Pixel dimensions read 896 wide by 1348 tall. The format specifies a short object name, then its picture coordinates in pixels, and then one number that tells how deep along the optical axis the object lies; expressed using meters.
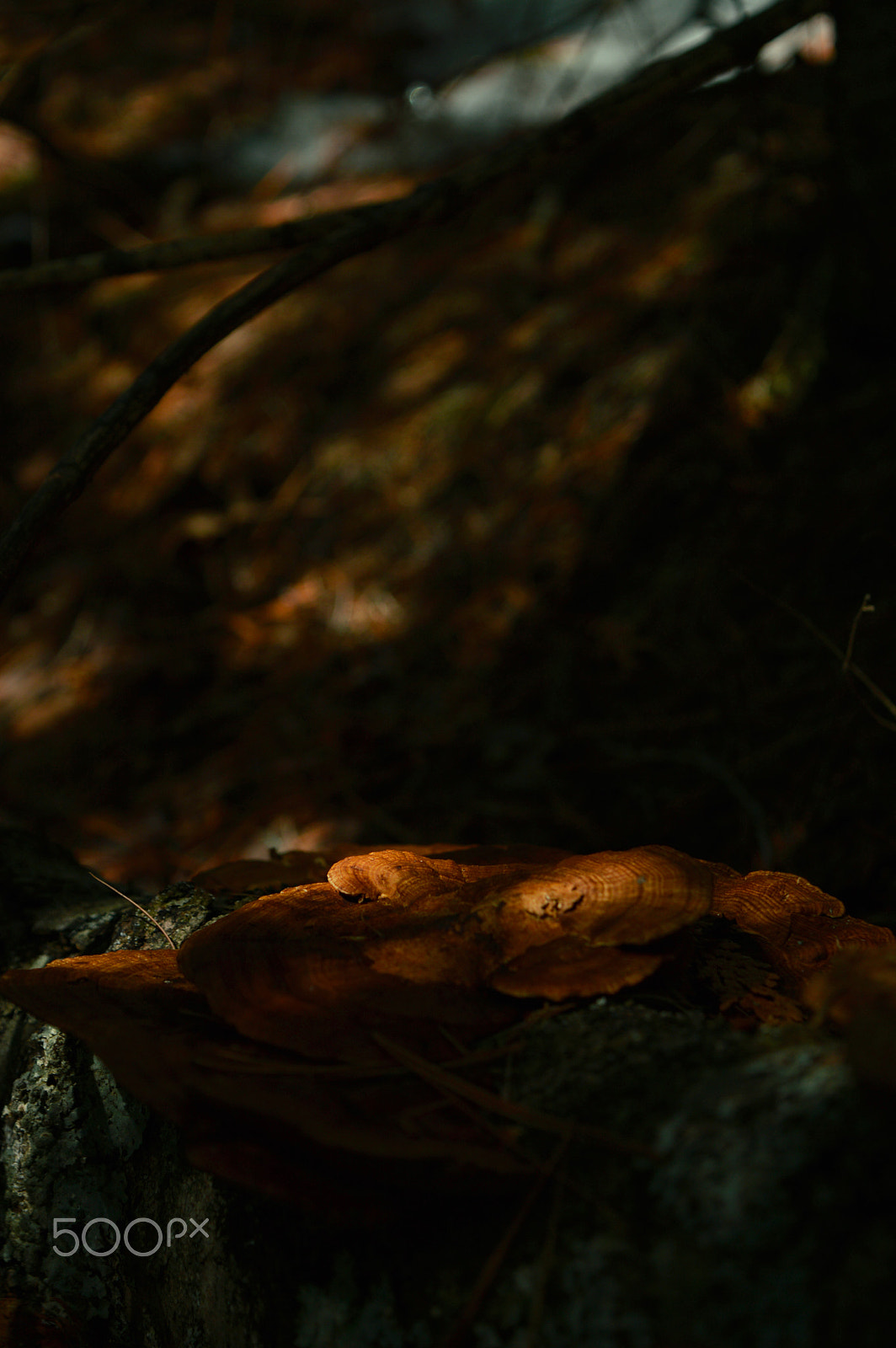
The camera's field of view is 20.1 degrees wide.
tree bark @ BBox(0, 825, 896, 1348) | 0.48
